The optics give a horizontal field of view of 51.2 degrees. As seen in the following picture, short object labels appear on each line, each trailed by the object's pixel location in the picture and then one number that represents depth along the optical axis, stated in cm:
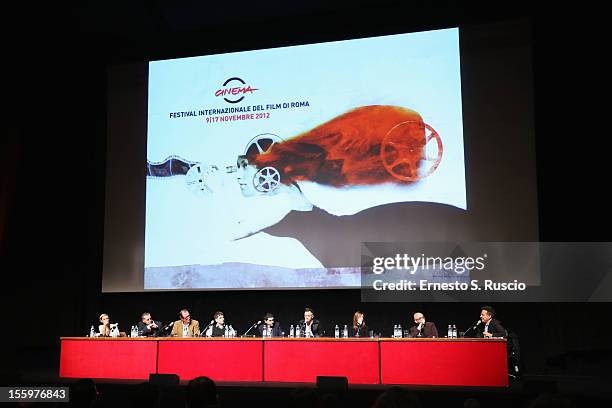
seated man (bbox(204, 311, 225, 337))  744
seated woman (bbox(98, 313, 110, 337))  750
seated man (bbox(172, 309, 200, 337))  770
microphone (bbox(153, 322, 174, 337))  752
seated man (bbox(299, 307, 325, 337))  706
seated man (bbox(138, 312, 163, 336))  750
